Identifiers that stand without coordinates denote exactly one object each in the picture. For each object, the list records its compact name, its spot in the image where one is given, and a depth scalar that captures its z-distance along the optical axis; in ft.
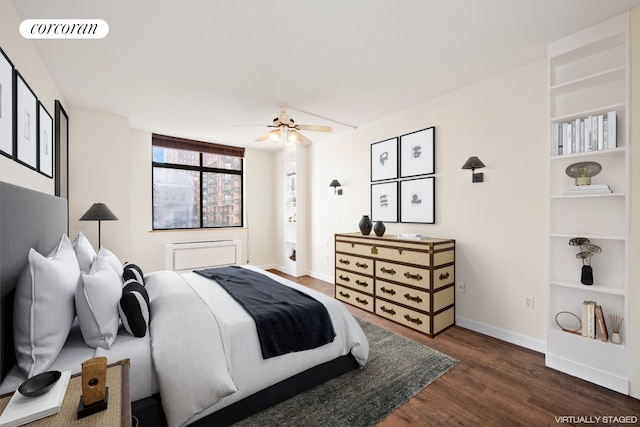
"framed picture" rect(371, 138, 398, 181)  12.26
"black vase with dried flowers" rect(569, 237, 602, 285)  6.97
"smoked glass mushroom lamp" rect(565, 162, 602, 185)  6.95
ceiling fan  10.45
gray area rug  5.59
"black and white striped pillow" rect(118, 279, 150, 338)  5.08
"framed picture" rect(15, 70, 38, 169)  5.98
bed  4.31
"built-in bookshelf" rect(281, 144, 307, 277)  17.49
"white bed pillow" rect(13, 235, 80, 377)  4.06
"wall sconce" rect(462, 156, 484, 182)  9.13
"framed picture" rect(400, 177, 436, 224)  10.93
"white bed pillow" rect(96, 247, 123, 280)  6.83
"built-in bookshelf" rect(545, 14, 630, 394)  6.50
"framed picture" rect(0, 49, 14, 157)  5.15
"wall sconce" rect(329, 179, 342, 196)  14.75
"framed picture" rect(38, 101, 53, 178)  7.52
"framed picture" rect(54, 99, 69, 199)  9.51
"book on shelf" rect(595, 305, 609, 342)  6.66
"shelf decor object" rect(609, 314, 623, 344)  6.59
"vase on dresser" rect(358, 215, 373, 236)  12.01
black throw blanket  5.89
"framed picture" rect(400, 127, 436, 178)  10.88
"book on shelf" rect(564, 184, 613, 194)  6.66
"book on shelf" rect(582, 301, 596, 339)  6.86
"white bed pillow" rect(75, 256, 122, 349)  4.71
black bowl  3.09
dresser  9.28
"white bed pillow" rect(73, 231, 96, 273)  6.76
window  16.02
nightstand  2.90
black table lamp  10.66
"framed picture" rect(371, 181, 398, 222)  12.34
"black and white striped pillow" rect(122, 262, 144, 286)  6.98
